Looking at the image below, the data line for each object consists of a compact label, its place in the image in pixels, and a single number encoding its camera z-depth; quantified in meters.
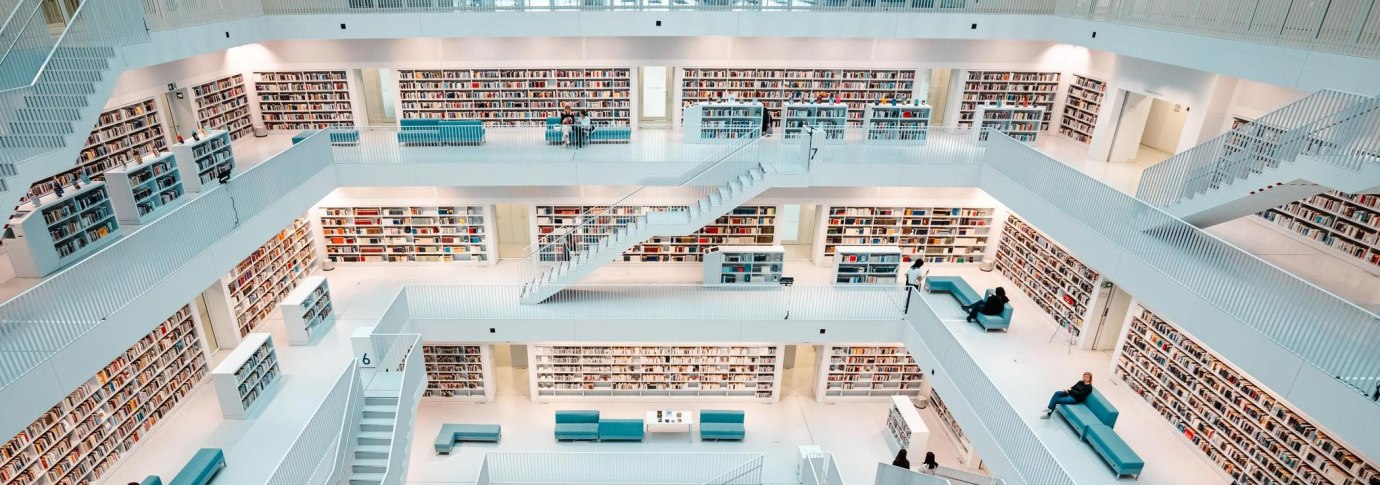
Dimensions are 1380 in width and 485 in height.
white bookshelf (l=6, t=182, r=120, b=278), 8.30
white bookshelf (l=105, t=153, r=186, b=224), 9.77
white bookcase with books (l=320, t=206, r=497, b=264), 14.43
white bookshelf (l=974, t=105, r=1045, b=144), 13.78
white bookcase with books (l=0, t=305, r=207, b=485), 7.99
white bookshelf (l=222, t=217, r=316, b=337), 11.69
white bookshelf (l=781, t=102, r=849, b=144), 13.96
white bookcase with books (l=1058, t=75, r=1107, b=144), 14.13
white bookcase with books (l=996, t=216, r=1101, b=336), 11.91
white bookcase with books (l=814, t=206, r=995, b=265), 14.70
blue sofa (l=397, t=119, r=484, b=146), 13.53
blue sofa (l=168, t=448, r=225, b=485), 8.23
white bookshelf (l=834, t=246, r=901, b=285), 13.48
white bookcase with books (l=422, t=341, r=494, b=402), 13.61
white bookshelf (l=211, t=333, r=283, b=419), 9.59
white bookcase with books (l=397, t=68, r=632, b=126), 14.83
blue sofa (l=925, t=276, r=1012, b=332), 12.17
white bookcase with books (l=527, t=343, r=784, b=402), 13.93
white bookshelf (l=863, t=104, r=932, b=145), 13.81
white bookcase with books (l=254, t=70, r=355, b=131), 14.67
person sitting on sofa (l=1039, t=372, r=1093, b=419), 9.74
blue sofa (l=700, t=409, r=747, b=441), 13.03
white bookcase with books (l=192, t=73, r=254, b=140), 12.98
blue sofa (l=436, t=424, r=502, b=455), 12.74
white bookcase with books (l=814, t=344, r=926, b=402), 14.00
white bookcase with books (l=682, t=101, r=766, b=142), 14.08
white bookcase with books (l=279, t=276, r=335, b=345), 11.43
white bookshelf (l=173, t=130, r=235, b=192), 11.15
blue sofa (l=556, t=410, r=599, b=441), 12.87
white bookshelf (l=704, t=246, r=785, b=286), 13.37
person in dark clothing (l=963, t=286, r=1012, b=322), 12.11
